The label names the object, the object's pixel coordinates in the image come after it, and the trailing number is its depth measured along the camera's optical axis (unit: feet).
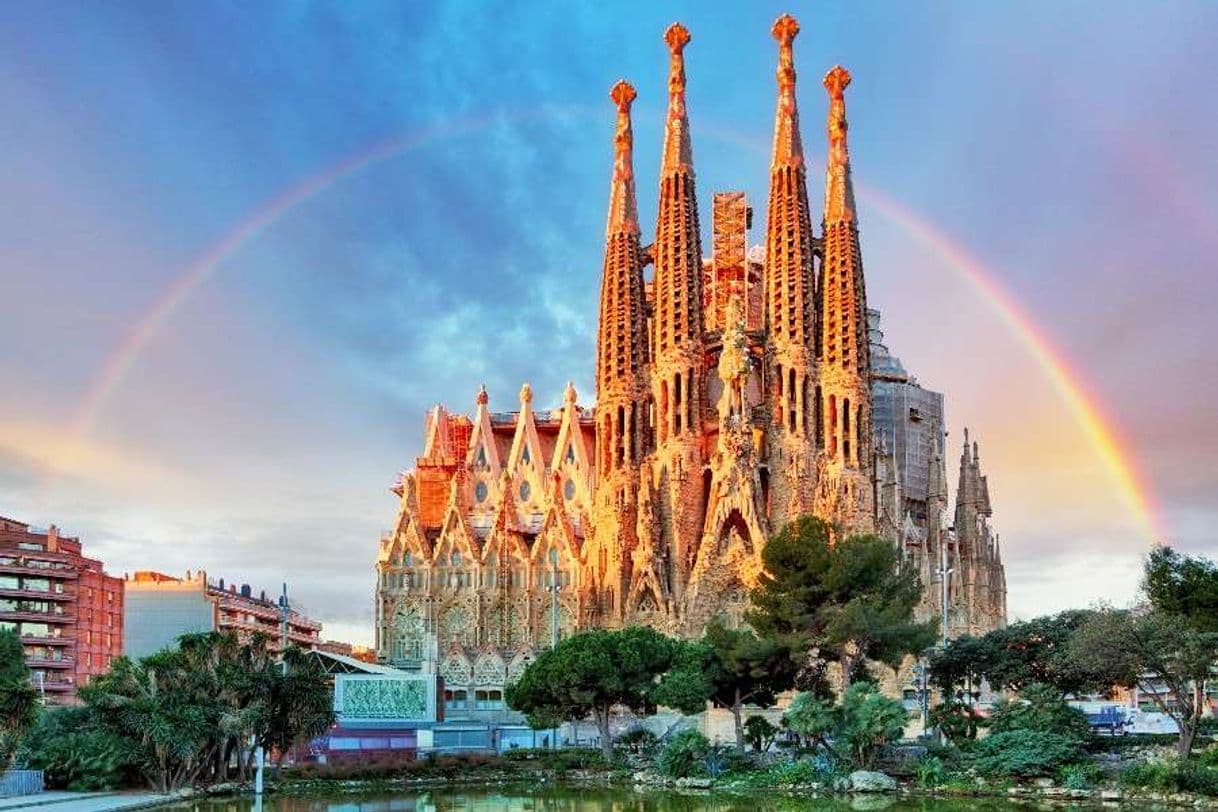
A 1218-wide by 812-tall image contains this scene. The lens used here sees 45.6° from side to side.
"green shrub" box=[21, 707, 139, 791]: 142.92
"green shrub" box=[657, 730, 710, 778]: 161.89
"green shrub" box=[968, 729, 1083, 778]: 144.56
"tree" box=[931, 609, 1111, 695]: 181.68
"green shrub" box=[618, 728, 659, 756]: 190.29
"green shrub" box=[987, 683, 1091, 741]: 156.25
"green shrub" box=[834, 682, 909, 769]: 150.20
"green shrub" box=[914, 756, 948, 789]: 146.41
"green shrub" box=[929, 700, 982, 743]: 181.06
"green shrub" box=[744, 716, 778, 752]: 181.98
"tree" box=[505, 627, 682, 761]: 178.60
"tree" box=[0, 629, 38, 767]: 125.35
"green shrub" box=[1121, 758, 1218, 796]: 128.88
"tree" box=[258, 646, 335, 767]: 150.51
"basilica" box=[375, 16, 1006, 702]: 269.44
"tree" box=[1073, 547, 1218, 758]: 145.69
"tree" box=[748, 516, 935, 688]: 174.29
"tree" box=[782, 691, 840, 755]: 155.02
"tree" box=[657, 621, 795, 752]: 173.99
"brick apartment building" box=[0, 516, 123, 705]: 262.06
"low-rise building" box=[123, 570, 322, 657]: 346.33
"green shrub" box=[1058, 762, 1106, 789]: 139.33
